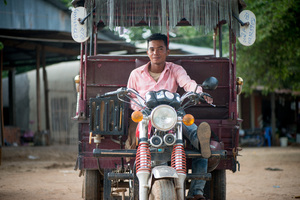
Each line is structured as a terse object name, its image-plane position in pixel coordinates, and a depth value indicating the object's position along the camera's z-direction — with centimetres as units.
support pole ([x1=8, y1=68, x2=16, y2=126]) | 1770
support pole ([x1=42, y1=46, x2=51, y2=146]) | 1544
